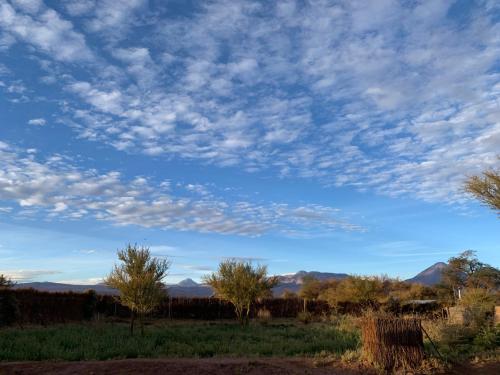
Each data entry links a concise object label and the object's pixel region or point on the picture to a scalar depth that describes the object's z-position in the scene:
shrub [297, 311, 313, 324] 35.60
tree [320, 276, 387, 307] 40.84
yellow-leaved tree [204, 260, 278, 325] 31.56
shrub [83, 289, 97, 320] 35.88
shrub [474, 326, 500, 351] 15.35
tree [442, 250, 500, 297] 50.30
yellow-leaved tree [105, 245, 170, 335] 23.94
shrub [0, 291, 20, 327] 28.11
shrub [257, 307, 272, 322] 39.59
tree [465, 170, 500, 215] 20.98
